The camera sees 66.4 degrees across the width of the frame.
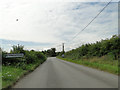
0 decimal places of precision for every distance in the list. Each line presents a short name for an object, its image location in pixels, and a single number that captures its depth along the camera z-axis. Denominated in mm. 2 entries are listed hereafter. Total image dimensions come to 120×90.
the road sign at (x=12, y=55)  8958
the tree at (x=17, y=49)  14794
